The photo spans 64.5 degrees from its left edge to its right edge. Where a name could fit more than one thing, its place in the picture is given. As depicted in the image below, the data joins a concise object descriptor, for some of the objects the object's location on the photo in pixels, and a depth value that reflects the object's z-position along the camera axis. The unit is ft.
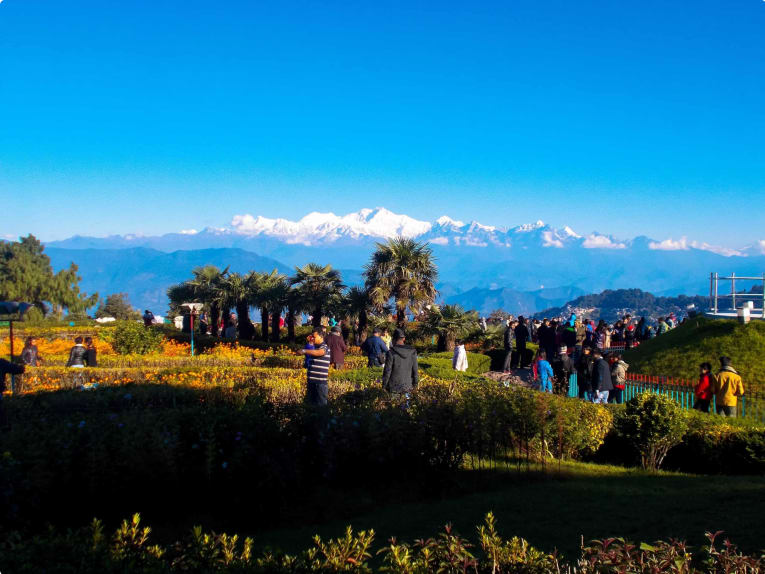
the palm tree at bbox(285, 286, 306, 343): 83.20
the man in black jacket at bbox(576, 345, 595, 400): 46.73
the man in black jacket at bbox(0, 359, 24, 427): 27.38
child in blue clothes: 42.78
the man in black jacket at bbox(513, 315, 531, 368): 66.03
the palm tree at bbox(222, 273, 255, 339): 88.28
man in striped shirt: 31.01
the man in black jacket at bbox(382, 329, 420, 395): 30.89
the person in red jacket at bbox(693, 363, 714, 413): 37.50
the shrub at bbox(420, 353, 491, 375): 58.50
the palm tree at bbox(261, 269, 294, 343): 84.74
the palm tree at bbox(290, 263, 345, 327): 82.94
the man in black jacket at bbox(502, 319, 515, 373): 63.98
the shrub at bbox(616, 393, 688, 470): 27.45
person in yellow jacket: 36.47
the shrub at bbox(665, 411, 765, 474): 27.20
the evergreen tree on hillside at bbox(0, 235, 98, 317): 153.99
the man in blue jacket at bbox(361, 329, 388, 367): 50.65
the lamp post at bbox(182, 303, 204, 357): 68.35
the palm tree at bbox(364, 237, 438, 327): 79.66
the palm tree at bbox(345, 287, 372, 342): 80.74
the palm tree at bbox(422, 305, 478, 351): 76.84
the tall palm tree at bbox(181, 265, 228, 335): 91.61
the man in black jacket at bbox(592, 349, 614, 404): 43.06
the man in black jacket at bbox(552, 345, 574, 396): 48.12
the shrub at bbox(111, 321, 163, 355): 65.57
